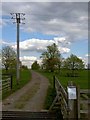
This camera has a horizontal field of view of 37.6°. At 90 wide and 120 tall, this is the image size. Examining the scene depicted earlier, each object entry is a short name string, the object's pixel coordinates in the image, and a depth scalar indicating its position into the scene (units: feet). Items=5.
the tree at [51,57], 101.03
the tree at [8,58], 79.26
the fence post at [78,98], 11.88
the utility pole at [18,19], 42.02
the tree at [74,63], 98.09
